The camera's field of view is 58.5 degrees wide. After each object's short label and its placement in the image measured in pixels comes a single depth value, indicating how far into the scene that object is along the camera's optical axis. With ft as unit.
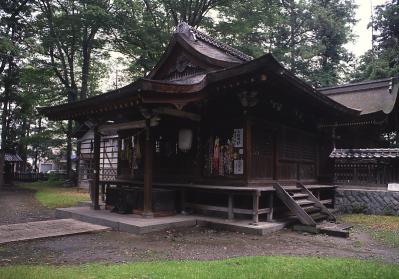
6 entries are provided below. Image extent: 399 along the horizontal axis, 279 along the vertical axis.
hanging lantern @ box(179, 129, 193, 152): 38.85
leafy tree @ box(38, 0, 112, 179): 81.87
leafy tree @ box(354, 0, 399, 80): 85.20
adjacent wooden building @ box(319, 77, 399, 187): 45.47
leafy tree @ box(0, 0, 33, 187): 77.87
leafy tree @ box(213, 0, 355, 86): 108.78
